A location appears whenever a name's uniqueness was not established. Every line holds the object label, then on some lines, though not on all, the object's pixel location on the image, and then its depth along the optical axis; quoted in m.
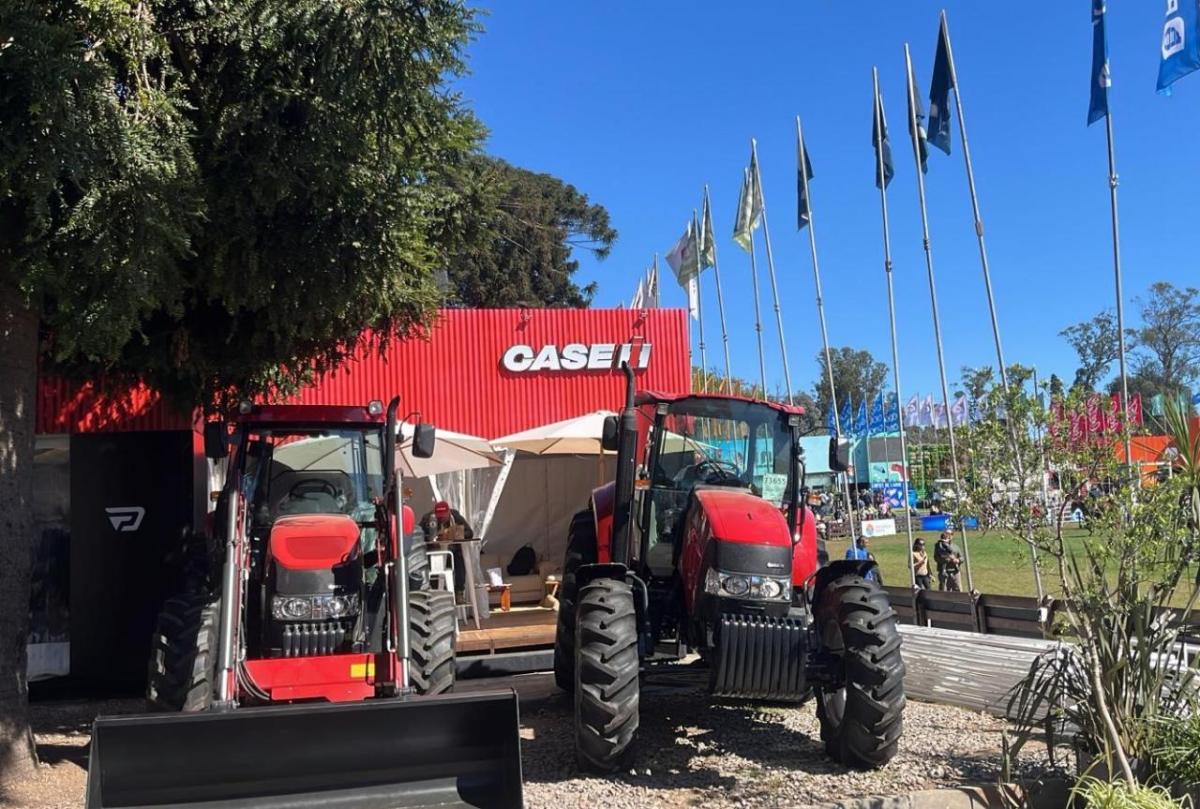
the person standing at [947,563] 15.11
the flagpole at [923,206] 17.27
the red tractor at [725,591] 5.92
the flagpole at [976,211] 15.32
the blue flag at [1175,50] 12.53
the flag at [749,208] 21.52
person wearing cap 11.65
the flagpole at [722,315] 23.22
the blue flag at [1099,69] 13.95
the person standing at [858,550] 14.43
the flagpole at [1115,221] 13.89
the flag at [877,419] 38.68
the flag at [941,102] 16.34
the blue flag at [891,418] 37.86
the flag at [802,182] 20.55
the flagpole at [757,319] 22.74
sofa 12.66
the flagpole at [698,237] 23.34
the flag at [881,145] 18.59
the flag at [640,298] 25.72
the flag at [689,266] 23.80
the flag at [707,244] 23.38
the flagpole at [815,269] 20.41
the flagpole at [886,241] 18.30
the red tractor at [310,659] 4.95
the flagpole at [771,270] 21.39
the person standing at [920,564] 15.42
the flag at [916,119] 17.45
